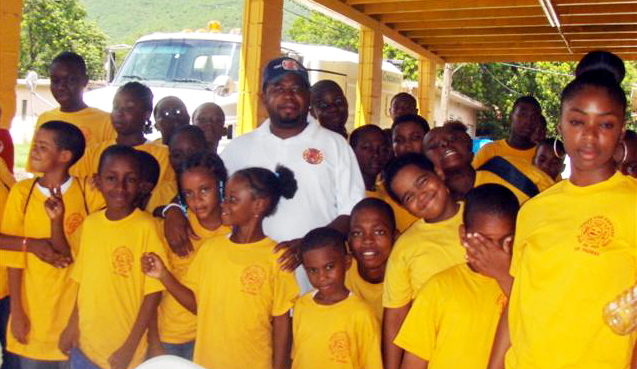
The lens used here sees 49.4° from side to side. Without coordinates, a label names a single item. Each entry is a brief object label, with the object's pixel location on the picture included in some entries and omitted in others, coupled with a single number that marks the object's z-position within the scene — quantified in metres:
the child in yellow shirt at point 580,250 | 1.86
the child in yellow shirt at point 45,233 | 3.03
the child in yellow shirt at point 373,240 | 2.89
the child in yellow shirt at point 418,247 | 2.54
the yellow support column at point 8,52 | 4.16
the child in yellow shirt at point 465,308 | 2.34
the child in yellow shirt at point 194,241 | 3.02
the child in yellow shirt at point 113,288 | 2.86
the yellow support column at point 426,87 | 12.65
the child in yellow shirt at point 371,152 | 3.95
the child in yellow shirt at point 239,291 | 2.76
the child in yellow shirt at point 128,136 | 3.66
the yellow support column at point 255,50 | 6.30
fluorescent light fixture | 8.09
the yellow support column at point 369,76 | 9.68
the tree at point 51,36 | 37.97
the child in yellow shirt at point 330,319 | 2.67
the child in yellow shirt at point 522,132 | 4.53
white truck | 7.34
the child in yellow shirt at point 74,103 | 3.81
